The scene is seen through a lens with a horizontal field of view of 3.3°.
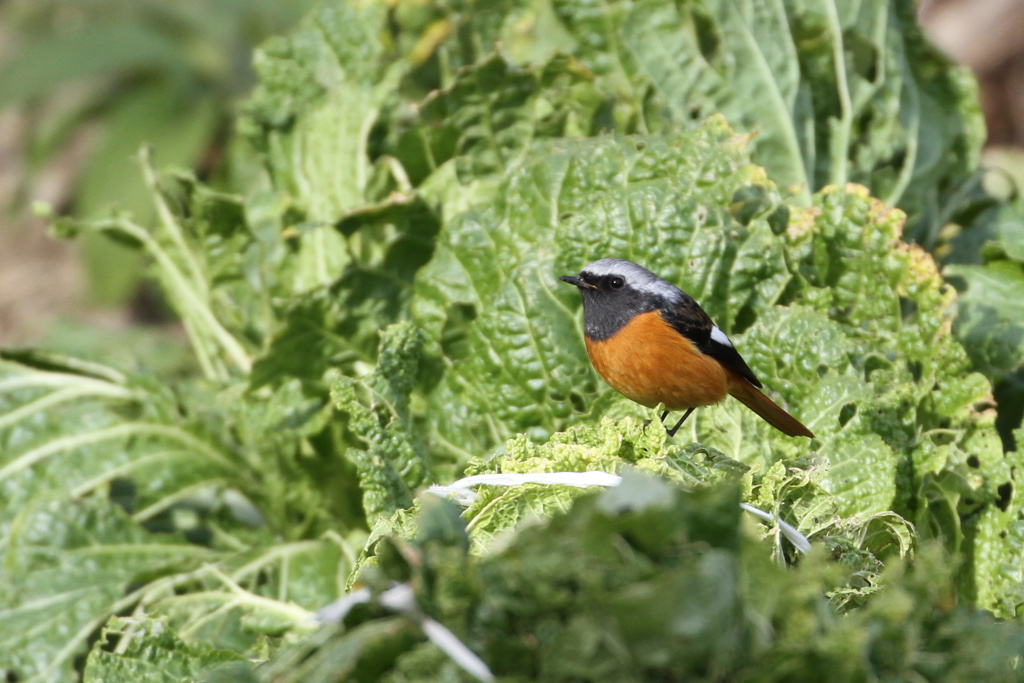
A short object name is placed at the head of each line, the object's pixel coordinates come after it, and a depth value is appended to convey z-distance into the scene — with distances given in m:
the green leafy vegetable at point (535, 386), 8.10
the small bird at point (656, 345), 8.30
